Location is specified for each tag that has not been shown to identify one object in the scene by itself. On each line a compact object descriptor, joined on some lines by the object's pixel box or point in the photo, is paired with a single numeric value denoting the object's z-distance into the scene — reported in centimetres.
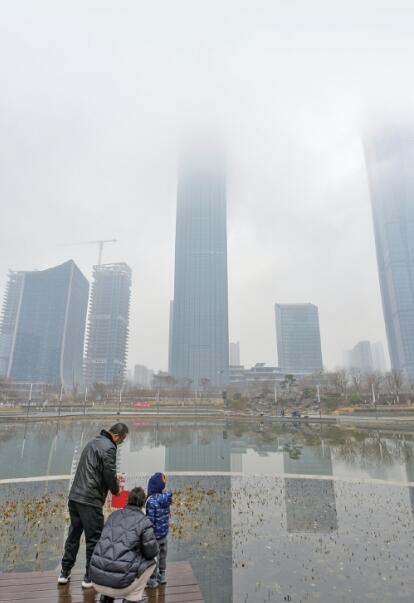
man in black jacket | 428
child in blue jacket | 459
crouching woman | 311
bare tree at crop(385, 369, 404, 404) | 5681
